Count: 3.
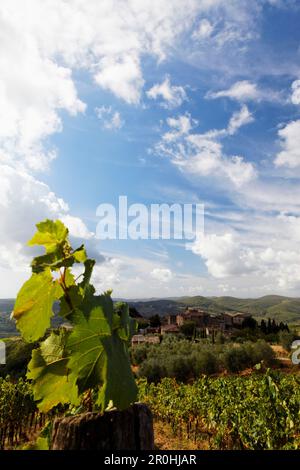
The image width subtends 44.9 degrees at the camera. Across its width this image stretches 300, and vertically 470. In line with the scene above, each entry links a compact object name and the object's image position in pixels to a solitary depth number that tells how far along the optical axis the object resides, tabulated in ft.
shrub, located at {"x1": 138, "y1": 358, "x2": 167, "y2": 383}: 119.24
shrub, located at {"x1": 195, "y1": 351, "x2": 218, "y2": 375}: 127.65
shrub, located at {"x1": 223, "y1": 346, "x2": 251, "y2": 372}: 132.36
